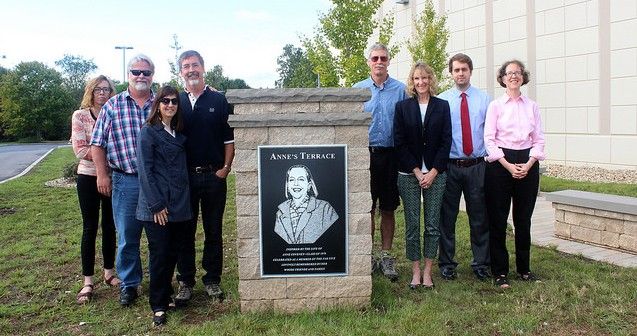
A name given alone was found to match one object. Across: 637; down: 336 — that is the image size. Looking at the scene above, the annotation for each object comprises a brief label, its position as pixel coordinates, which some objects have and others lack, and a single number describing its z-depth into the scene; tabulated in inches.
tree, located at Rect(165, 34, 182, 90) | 731.4
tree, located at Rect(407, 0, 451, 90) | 610.2
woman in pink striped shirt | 199.6
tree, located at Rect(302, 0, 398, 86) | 476.7
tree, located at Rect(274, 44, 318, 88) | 3265.3
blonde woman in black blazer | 194.1
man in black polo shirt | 185.3
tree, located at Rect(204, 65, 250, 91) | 1855.7
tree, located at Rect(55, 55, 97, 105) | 3298.7
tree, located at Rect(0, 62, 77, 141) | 2240.4
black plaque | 173.9
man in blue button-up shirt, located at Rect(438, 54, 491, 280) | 205.8
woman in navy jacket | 169.9
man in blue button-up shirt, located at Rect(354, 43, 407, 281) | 209.6
